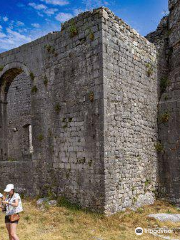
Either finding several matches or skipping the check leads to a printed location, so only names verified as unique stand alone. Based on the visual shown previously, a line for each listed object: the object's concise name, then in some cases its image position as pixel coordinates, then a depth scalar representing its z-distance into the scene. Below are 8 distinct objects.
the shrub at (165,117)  9.16
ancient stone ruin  7.12
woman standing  4.70
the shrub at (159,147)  9.22
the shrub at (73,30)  7.81
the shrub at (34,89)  9.11
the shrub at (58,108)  8.26
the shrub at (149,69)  9.19
